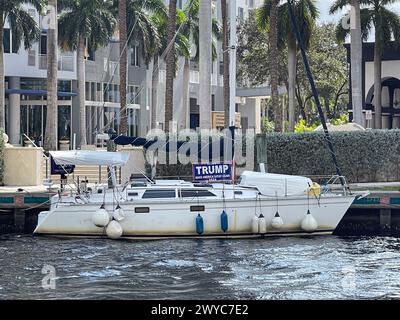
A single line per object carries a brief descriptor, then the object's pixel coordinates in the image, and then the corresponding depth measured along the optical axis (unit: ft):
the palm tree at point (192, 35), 225.76
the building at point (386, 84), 195.42
